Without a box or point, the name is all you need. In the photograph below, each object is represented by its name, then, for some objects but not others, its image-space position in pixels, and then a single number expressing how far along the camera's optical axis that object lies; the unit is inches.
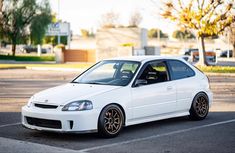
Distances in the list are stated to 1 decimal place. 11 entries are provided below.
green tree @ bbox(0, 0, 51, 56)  2172.7
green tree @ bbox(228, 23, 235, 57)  2153.7
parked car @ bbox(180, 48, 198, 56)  2384.4
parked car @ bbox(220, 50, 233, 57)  2522.1
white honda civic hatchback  339.9
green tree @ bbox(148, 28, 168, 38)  5352.9
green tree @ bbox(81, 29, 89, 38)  5522.1
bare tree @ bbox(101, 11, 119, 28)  3083.2
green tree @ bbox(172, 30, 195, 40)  4845.0
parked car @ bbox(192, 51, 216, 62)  1551.4
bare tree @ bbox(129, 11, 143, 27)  3034.0
